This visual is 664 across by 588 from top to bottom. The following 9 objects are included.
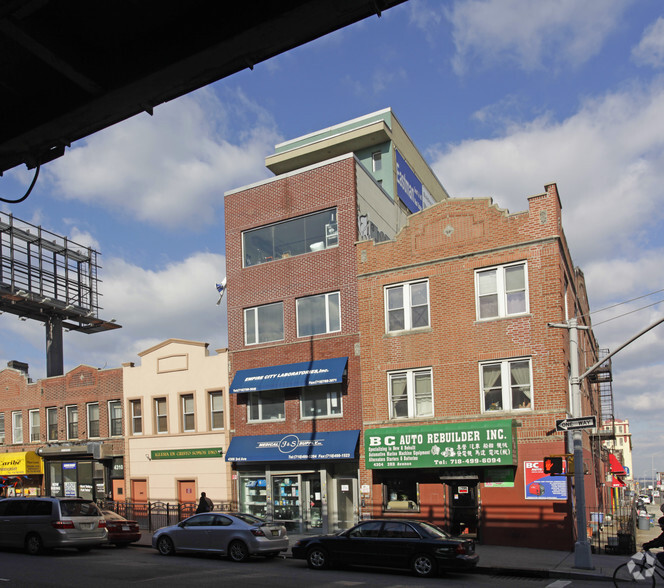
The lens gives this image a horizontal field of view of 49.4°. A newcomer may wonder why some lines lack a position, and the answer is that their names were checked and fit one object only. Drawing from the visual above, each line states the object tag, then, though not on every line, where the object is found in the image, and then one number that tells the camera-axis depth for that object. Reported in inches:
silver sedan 781.9
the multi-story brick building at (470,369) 903.7
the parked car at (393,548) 676.1
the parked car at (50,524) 829.2
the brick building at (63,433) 1348.4
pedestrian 1003.4
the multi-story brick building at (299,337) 1066.1
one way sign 715.1
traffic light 743.1
